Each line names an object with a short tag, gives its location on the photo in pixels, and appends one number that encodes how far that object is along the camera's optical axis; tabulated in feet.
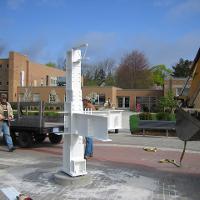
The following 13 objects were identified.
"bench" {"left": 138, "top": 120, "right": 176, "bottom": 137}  45.57
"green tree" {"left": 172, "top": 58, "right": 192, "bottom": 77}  216.83
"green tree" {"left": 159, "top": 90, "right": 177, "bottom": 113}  103.45
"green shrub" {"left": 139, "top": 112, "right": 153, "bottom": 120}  51.21
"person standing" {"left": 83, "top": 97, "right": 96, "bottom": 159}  26.87
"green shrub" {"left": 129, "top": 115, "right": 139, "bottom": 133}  47.19
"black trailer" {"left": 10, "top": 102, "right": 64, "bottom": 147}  32.16
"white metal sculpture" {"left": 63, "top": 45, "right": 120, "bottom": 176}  18.47
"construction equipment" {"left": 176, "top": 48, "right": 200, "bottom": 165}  17.61
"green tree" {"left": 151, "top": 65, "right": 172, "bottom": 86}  237.65
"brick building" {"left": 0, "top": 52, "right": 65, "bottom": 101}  154.35
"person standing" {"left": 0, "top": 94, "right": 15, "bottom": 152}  30.74
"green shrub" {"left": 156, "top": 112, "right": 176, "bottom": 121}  50.58
